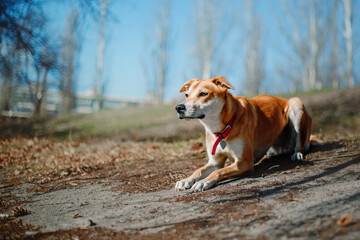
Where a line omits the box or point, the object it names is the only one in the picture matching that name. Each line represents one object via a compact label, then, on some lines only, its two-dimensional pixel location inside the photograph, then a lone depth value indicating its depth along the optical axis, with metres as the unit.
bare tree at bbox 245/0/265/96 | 25.83
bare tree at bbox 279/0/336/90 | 19.86
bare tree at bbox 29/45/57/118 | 7.76
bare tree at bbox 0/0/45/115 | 6.41
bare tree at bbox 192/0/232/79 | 22.19
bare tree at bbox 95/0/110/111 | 25.73
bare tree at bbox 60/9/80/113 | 25.06
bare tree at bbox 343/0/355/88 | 19.33
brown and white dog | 3.38
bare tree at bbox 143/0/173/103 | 28.06
